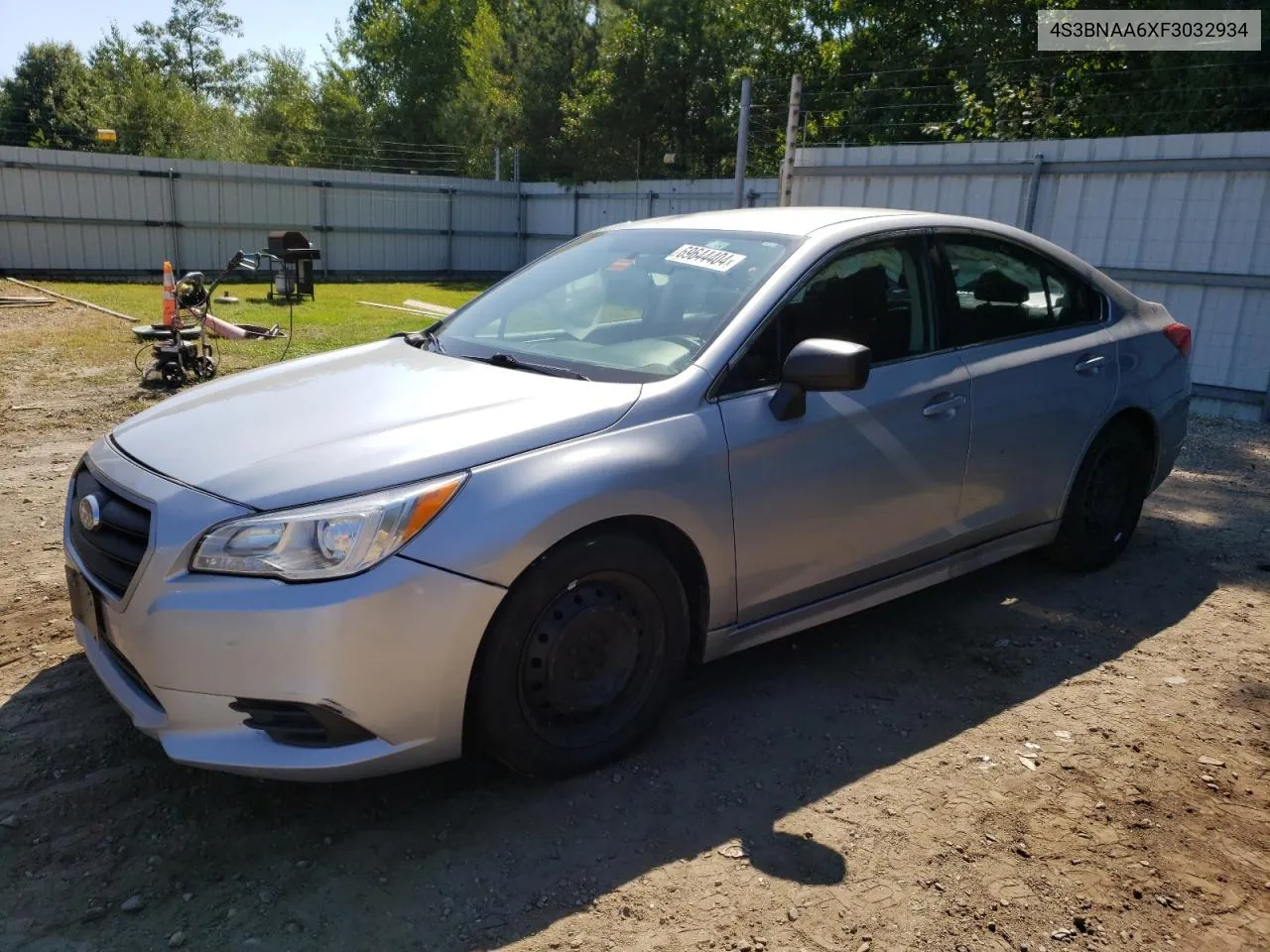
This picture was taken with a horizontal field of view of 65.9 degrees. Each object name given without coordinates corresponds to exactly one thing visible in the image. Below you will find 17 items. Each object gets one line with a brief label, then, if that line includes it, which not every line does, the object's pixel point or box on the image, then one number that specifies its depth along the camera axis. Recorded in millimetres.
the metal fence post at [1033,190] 9383
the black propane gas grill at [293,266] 12387
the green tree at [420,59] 44688
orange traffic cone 8432
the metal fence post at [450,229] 24000
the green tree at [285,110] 40812
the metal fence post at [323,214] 22078
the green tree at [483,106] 34438
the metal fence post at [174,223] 20125
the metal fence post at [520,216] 24828
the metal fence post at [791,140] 10539
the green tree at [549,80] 32812
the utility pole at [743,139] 10797
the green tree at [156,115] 35469
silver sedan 2459
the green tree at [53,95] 37500
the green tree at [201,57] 56812
